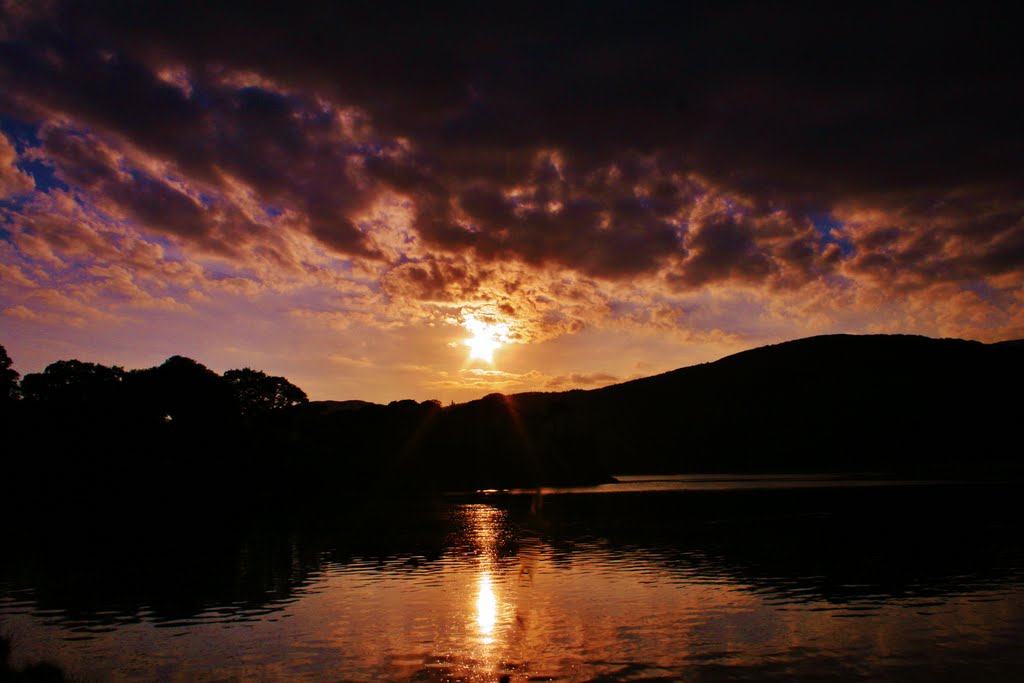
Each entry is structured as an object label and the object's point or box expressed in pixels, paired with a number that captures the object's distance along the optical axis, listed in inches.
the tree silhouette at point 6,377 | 4963.1
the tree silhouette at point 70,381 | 5246.1
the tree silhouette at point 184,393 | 5428.2
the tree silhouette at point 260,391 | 7003.0
